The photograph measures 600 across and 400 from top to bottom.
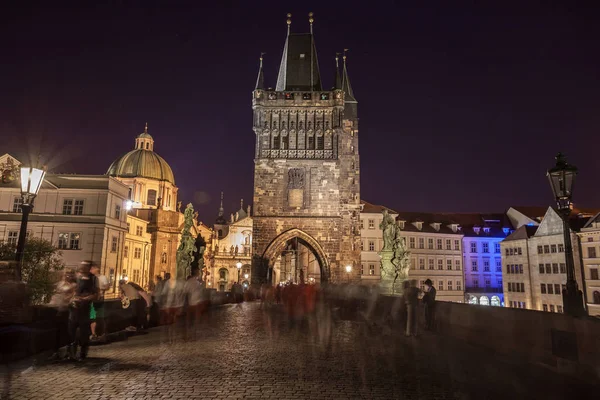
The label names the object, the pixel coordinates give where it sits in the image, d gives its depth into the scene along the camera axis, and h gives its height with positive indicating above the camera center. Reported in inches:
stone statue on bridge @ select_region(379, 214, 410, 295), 906.7 +34.5
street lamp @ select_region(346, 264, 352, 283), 1478.8 +23.4
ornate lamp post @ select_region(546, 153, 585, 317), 319.6 +70.4
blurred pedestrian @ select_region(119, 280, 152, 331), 482.6 -34.7
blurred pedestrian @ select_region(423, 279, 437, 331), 500.4 -33.1
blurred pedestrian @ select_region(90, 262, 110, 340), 344.8 -29.2
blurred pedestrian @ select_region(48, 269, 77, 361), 343.0 -23.3
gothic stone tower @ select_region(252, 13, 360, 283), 1475.1 +317.8
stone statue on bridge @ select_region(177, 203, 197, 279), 877.2 +41.0
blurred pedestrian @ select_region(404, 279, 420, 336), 478.9 -36.3
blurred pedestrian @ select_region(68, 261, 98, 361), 319.0 -28.0
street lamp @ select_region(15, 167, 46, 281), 385.6 +75.9
